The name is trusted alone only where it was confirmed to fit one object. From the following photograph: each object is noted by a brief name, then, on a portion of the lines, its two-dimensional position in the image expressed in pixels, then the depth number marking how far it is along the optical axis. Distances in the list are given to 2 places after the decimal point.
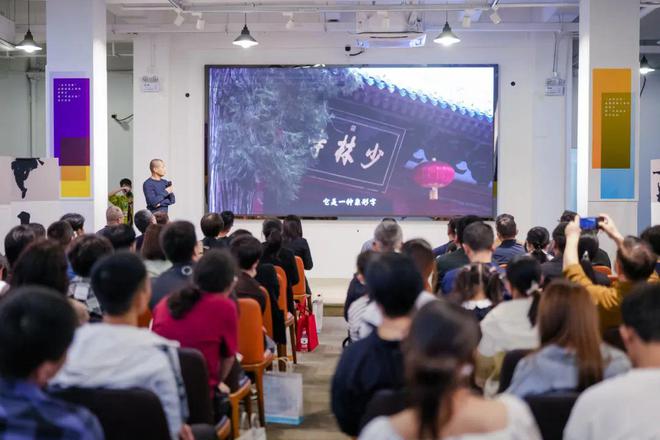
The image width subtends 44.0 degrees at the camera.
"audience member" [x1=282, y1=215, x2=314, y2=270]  7.05
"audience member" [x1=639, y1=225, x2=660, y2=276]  4.43
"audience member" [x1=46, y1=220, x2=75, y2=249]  5.02
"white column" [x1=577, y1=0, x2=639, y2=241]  8.38
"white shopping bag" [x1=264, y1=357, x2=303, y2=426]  4.57
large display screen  10.49
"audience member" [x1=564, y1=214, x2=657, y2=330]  3.51
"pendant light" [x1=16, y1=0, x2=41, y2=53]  9.59
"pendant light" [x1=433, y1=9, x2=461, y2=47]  9.08
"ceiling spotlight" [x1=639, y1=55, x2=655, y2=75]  11.34
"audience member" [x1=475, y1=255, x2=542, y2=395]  3.21
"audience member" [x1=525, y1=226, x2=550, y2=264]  5.91
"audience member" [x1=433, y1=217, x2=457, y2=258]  6.04
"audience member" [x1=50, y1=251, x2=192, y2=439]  2.38
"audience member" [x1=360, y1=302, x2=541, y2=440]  1.55
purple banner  8.85
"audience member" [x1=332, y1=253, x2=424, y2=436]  2.43
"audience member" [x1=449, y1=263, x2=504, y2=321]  3.64
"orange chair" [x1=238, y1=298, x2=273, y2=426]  4.09
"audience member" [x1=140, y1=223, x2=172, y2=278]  4.49
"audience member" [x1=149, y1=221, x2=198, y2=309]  3.85
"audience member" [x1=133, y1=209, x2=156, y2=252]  6.78
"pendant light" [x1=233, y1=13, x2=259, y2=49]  9.18
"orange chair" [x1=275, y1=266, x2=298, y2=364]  5.46
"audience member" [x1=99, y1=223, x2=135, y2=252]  4.84
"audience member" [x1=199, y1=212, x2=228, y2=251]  5.99
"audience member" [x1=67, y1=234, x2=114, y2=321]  3.68
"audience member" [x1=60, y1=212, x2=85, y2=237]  6.11
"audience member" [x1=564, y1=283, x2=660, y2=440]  1.92
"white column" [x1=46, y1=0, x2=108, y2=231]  8.77
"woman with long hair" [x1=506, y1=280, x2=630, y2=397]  2.45
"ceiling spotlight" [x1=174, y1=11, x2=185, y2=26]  9.46
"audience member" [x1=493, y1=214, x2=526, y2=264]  5.52
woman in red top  3.22
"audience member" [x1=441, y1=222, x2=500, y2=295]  4.38
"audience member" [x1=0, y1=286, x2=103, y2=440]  1.79
